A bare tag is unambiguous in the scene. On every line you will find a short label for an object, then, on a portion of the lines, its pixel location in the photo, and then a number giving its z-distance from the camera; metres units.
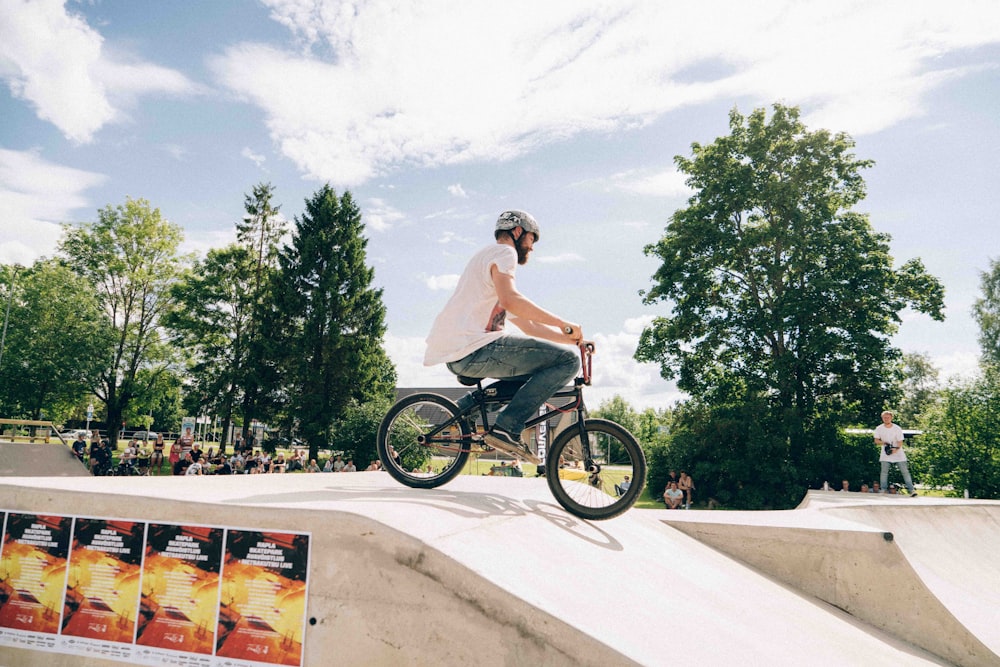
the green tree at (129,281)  35.94
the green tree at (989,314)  37.34
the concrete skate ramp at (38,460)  12.74
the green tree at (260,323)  35.81
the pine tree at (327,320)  35.41
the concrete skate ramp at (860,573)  5.03
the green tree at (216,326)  36.31
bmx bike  4.47
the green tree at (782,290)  24.16
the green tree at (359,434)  32.94
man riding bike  4.33
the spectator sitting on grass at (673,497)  20.14
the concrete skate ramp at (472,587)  2.81
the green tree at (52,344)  32.09
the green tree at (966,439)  20.09
